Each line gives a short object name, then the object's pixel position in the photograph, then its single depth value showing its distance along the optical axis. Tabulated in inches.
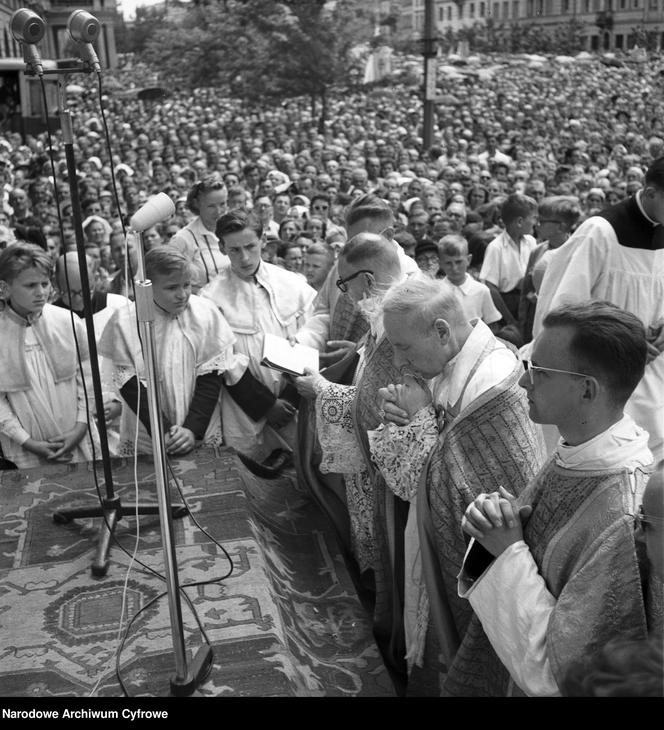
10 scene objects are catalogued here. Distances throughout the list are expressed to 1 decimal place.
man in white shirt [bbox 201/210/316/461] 192.9
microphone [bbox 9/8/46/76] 126.9
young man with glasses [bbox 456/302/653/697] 85.1
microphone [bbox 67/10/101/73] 128.8
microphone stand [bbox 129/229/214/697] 98.5
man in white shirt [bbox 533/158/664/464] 162.2
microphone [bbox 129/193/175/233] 98.4
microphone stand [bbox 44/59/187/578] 134.1
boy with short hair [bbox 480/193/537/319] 288.4
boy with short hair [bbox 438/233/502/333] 243.4
